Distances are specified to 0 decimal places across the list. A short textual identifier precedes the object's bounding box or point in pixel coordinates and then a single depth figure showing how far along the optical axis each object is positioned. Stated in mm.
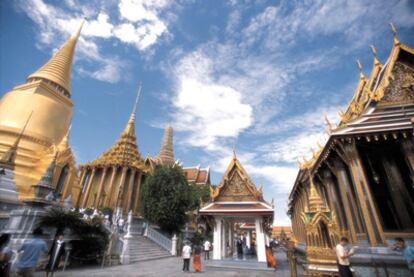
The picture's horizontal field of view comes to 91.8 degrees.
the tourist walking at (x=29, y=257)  4559
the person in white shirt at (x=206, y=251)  15117
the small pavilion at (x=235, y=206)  10203
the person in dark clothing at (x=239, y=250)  13685
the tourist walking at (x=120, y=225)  13559
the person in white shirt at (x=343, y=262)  4738
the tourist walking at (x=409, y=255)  4495
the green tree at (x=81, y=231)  8836
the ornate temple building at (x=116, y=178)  24234
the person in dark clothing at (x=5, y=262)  4258
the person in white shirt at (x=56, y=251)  7468
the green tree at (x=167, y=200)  17438
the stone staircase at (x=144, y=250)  12717
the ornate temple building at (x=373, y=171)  6875
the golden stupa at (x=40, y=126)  19383
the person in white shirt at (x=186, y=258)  9569
